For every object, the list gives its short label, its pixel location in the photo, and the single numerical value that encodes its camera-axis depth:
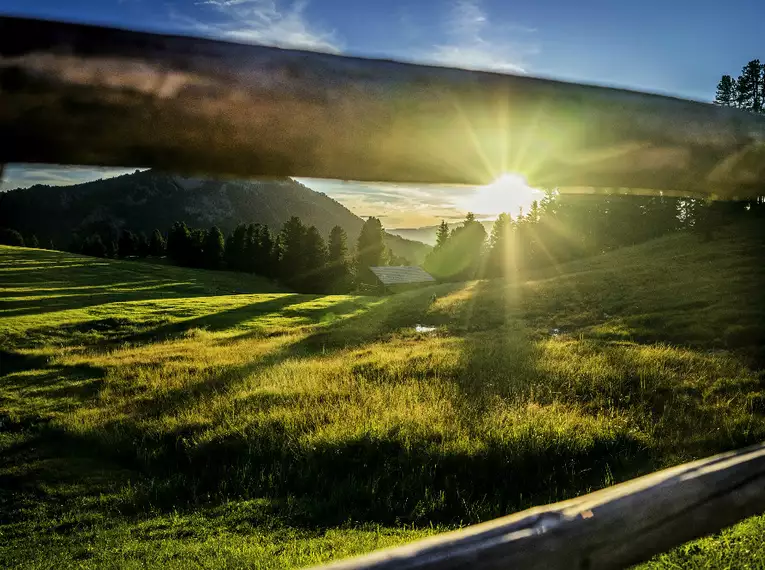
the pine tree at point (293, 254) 68.25
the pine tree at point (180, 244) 76.75
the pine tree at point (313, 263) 67.19
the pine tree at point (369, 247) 73.56
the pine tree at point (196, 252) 76.06
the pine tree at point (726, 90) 57.09
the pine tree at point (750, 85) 54.47
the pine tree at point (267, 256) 70.75
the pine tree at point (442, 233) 95.31
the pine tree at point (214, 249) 74.75
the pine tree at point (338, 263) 67.19
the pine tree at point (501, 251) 69.00
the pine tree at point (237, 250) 72.75
